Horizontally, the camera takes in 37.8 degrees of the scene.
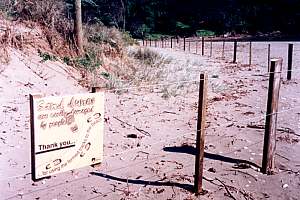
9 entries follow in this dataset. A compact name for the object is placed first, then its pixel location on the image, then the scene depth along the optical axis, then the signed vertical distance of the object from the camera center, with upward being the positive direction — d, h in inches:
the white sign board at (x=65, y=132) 152.7 -23.8
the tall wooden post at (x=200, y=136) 197.3 -30.1
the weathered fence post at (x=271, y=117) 224.4 -23.6
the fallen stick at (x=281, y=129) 299.4 -40.2
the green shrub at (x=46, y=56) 473.7 +12.1
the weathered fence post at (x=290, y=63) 515.2 +9.9
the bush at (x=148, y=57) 635.5 +18.8
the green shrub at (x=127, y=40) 674.8 +47.1
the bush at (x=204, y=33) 1947.6 +166.6
